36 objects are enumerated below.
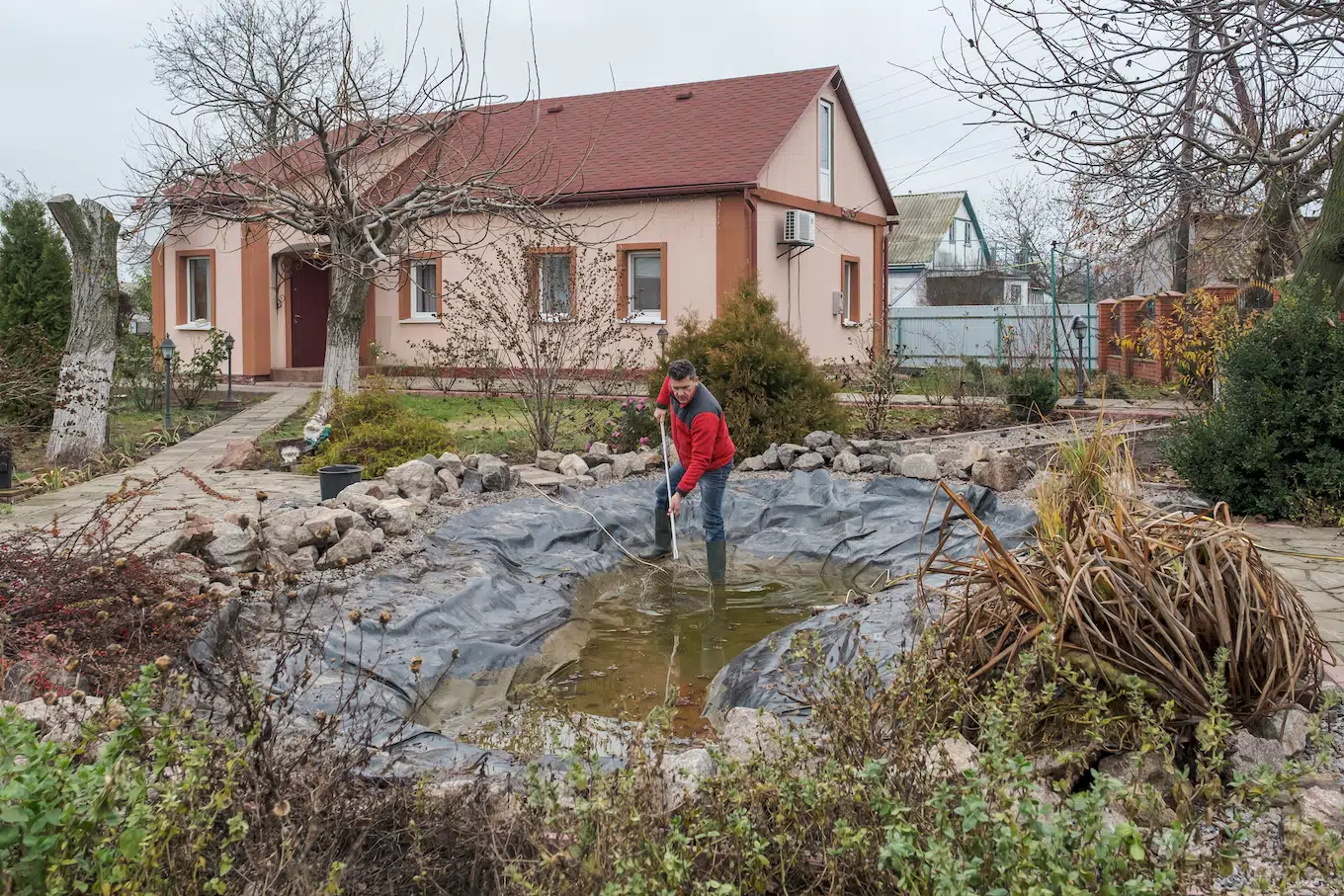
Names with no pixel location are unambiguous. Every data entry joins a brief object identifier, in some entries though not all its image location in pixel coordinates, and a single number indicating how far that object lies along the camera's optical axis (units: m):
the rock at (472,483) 8.62
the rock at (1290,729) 3.25
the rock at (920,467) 9.30
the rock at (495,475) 8.70
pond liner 4.53
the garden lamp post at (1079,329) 16.55
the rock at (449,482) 8.48
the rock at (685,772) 2.75
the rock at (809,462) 9.80
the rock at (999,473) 9.05
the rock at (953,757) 2.68
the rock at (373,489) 7.76
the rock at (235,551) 5.87
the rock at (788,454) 9.91
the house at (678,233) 18.69
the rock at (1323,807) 2.76
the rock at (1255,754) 3.11
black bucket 8.40
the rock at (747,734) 2.96
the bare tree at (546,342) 10.88
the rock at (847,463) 9.67
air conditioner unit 19.02
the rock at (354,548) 6.21
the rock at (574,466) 9.58
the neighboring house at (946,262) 39.25
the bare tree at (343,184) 10.49
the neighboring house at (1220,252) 12.86
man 7.18
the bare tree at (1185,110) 6.72
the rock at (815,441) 10.27
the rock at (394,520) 7.02
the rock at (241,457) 10.77
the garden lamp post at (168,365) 13.84
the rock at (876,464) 9.79
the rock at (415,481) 8.13
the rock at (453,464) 8.86
